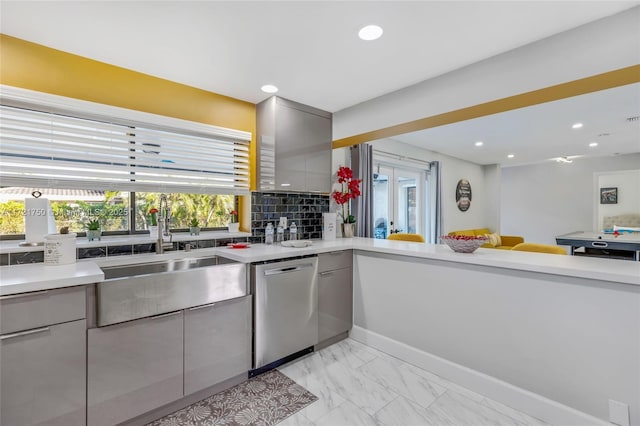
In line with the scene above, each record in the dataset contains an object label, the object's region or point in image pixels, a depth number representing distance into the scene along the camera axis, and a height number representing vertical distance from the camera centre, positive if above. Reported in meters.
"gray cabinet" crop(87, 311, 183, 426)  1.55 -0.88
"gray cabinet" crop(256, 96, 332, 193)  2.81 +0.69
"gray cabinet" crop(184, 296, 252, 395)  1.88 -0.89
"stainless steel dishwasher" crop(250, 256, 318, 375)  2.21 -0.78
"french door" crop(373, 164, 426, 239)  4.83 +0.24
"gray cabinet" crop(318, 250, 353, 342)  2.63 -0.76
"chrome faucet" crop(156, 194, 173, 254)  2.28 -0.12
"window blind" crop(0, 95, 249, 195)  1.86 +0.45
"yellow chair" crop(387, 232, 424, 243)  3.50 -0.30
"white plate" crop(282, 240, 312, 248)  2.69 -0.28
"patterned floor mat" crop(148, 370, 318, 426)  1.76 -1.26
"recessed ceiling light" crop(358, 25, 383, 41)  1.73 +1.10
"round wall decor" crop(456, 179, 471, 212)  6.50 +0.43
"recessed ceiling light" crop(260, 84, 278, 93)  2.55 +1.12
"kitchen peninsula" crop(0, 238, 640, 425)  1.54 -0.68
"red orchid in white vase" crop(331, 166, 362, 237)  3.44 +0.23
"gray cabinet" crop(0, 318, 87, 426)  1.33 -0.78
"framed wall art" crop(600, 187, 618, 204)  6.40 +0.40
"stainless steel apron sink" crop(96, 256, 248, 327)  1.60 -0.47
